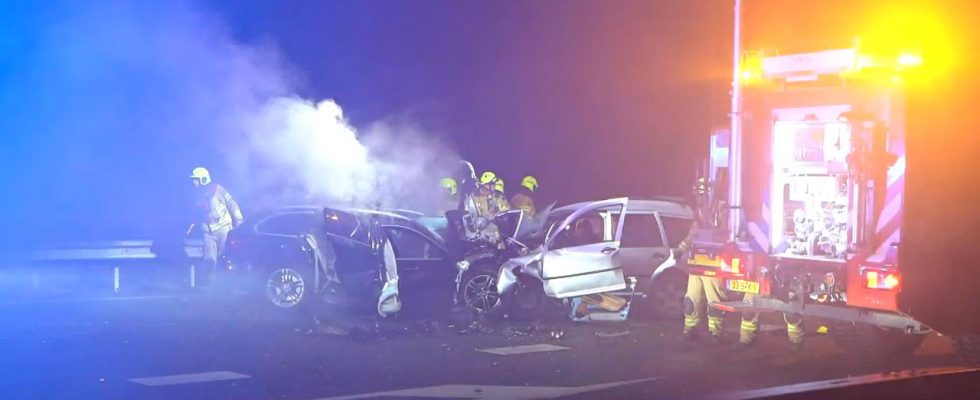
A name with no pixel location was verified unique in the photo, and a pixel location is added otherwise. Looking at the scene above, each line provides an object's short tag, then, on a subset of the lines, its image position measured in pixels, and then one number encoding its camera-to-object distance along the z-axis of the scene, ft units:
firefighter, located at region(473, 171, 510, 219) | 48.49
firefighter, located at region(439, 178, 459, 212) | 61.87
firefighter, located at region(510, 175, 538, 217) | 53.23
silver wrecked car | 43.01
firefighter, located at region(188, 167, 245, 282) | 53.83
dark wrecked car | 43.45
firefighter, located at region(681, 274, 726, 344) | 37.22
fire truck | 31.12
